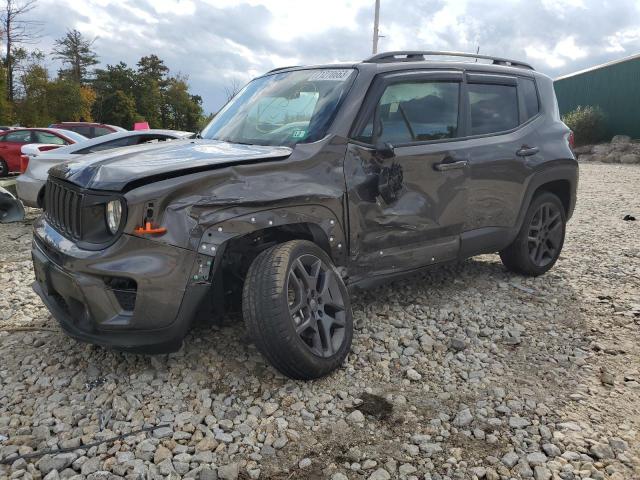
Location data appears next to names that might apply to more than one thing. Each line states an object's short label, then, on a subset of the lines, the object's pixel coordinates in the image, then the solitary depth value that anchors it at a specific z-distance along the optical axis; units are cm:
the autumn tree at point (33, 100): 3488
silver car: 771
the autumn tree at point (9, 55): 3541
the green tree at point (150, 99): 5191
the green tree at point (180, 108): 5778
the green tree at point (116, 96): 4747
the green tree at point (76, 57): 5300
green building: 2341
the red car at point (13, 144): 1503
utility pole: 2133
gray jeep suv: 278
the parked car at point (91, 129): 1827
